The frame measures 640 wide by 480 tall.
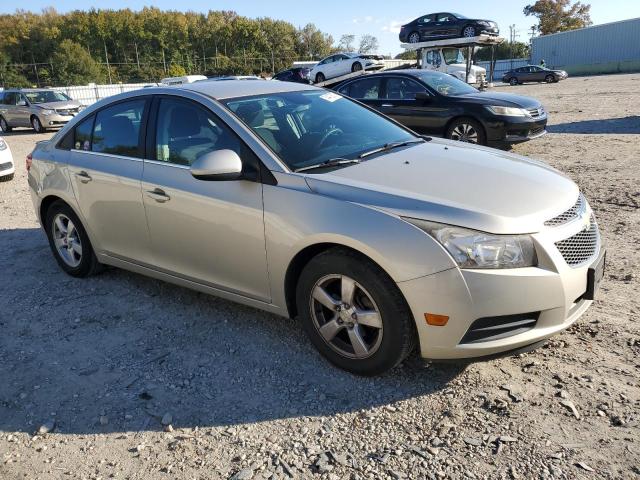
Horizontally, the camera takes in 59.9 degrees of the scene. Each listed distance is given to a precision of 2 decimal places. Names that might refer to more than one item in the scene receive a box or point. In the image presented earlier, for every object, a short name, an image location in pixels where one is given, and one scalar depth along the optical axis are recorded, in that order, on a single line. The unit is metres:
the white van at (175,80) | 22.19
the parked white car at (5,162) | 9.86
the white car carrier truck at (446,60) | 24.55
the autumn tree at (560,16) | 84.69
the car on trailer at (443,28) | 22.95
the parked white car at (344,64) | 31.02
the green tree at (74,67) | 63.72
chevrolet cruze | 2.79
